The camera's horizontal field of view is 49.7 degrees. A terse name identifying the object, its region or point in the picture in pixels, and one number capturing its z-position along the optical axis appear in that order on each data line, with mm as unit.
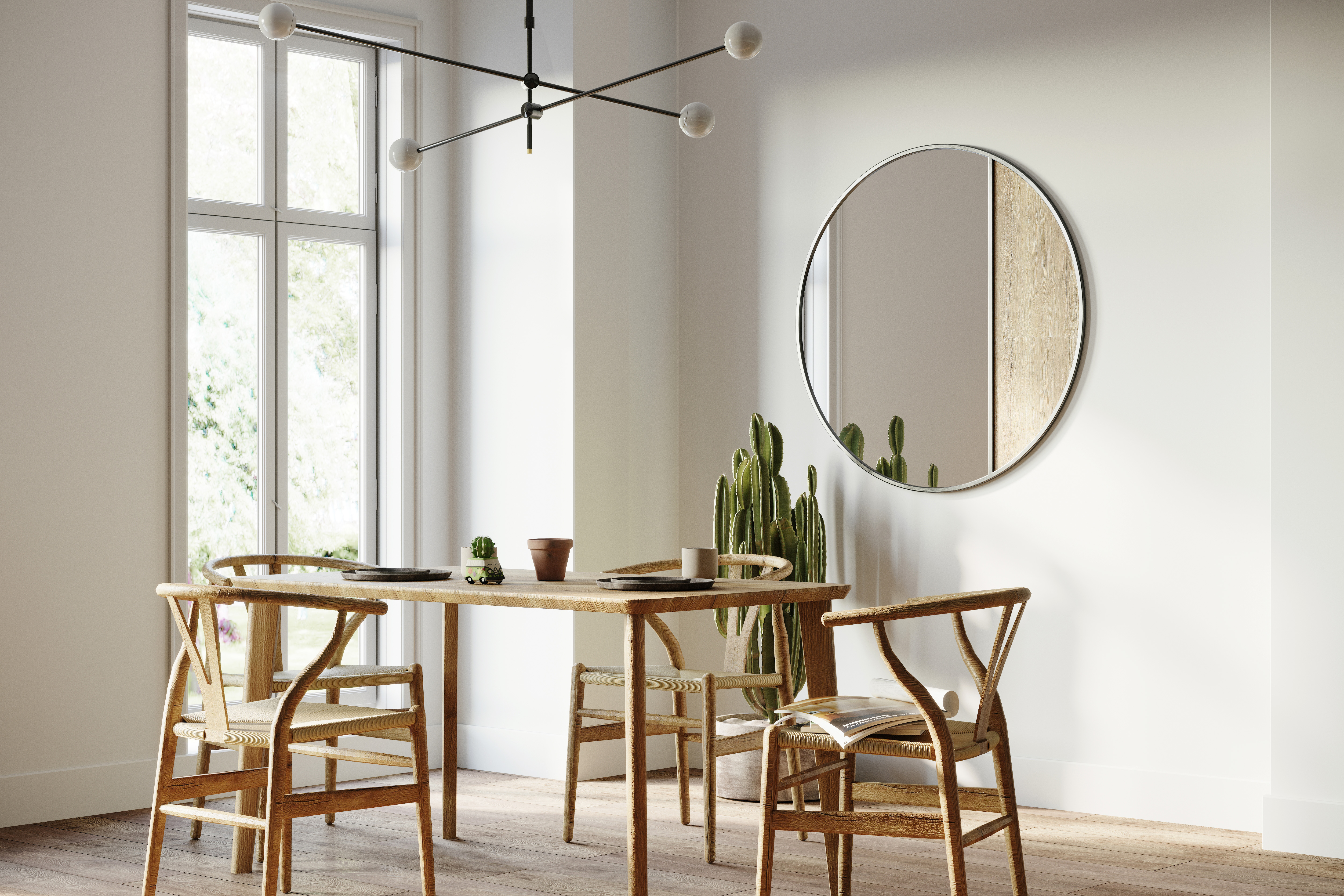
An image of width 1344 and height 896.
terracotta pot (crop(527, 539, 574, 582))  3648
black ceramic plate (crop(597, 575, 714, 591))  3256
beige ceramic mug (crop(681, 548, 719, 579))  3514
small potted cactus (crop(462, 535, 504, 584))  3496
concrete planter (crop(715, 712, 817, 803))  4676
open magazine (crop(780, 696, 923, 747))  2879
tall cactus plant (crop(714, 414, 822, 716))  4684
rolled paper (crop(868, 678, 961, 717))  4281
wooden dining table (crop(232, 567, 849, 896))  3076
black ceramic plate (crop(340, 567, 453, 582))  3574
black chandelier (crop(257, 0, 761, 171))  3254
